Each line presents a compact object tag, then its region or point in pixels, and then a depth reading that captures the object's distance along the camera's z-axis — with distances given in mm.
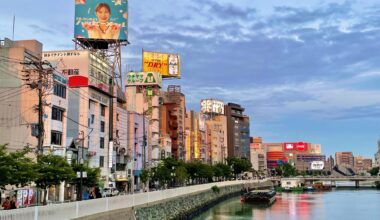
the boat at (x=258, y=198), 109250
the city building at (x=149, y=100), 123619
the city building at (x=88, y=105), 82250
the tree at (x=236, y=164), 188000
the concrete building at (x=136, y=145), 106162
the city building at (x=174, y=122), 147125
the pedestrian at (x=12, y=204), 31153
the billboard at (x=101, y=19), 96562
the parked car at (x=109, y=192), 67375
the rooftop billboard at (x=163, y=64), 142125
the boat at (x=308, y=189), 194050
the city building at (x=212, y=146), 194162
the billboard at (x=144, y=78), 131375
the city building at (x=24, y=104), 67125
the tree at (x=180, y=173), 103625
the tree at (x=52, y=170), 44125
